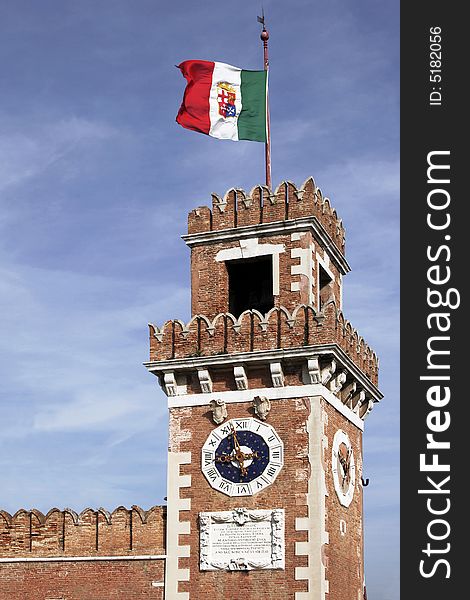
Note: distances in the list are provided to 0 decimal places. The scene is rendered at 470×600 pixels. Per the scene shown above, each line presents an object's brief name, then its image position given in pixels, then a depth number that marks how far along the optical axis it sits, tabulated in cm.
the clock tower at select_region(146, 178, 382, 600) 2830
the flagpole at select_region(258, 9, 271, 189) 3303
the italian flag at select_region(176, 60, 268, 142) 3300
